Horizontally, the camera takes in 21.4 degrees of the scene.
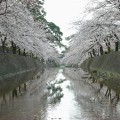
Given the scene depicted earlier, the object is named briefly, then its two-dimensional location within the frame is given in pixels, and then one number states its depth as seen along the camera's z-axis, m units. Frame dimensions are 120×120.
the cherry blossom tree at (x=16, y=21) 18.92
